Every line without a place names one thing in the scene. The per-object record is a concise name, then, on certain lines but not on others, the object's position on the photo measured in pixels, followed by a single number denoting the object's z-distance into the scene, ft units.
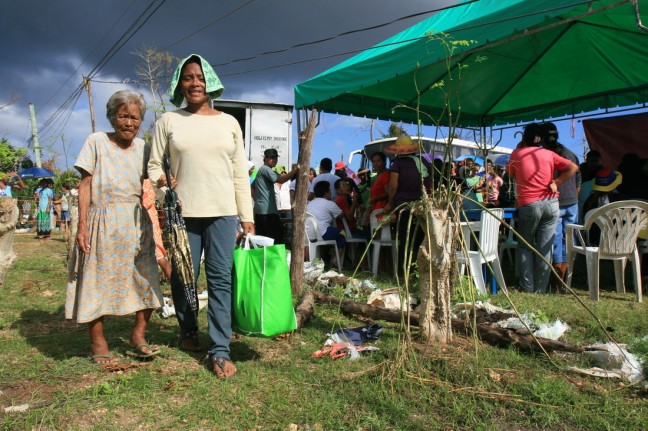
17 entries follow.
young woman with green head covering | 8.71
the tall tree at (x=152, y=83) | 76.79
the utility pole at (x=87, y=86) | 64.33
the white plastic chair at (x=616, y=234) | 13.44
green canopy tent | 15.39
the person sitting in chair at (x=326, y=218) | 21.06
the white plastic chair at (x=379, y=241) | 19.13
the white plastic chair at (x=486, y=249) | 14.83
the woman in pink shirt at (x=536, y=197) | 15.08
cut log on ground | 9.23
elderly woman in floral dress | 8.77
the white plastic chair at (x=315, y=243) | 20.84
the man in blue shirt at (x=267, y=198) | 21.26
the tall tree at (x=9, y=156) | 62.89
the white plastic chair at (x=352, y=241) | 21.39
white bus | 43.80
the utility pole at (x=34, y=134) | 80.33
